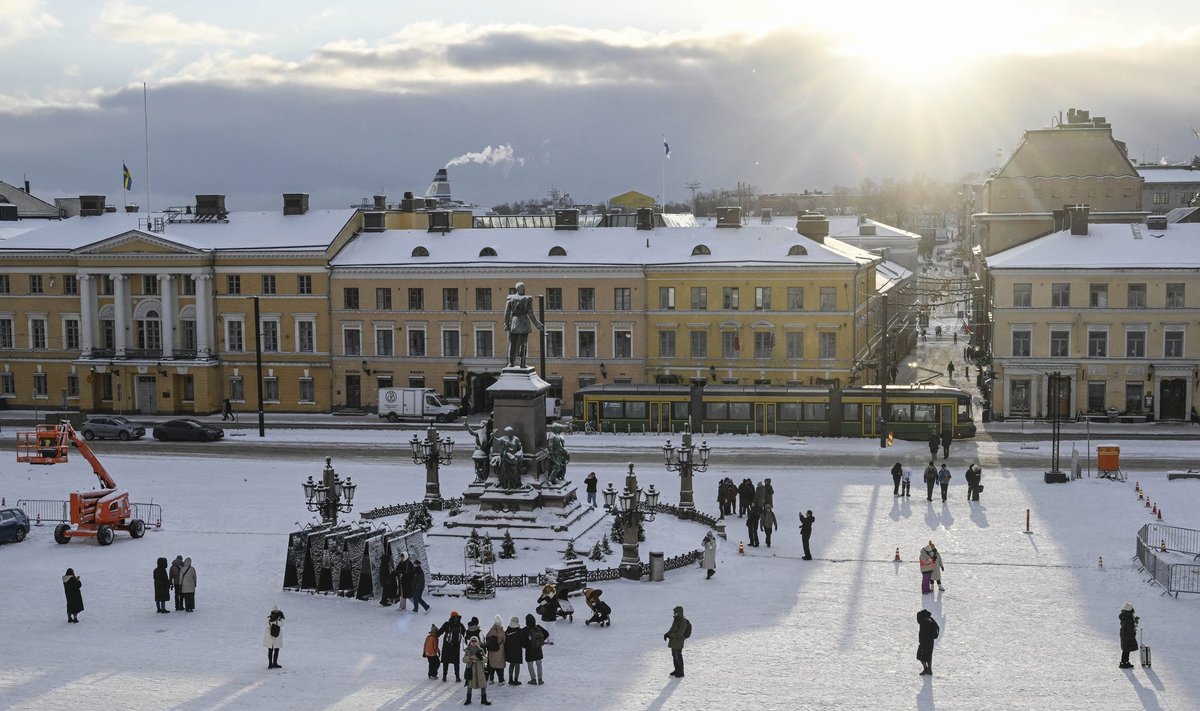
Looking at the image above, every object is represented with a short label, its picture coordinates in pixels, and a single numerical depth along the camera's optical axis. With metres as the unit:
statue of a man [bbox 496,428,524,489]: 38.91
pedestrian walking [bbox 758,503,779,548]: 39.38
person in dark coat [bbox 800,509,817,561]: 37.41
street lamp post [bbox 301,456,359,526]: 37.84
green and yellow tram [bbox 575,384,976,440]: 60.66
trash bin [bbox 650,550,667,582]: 35.03
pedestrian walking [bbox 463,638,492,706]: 24.52
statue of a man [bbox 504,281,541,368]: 40.03
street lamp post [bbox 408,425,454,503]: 43.94
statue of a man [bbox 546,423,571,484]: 40.12
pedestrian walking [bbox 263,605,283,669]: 26.66
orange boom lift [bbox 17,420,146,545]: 40.16
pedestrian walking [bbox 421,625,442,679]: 26.02
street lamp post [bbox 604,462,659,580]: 35.16
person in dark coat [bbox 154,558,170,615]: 31.48
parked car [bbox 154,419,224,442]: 64.75
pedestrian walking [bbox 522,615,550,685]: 25.84
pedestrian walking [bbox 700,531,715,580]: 35.12
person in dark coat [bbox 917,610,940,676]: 26.09
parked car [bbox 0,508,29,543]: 40.28
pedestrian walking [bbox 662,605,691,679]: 26.06
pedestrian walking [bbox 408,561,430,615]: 31.55
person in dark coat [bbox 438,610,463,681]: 25.95
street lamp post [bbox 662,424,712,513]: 41.69
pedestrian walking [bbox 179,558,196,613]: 31.68
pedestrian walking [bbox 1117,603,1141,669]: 26.61
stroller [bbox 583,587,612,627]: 30.19
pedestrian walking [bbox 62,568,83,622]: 30.62
